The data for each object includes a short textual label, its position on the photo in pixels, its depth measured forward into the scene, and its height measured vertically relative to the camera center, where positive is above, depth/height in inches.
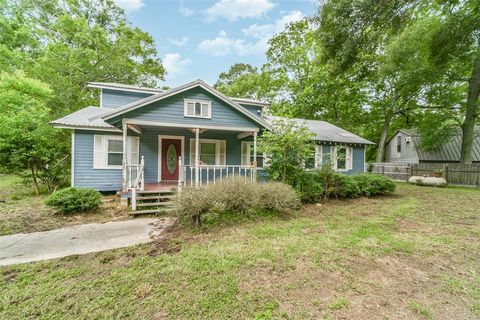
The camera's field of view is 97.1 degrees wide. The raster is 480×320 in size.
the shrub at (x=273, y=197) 254.5 -43.3
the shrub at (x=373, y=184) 385.7 -41.0
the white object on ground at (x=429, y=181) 554.6 -51.3
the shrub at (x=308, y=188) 327.6 -41.1
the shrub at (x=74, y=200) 246.6 -47.6
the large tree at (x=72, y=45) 610.5 +400.4
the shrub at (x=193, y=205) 218.4 -45.2
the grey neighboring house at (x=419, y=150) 802.7 +50.8
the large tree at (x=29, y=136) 351.3 +42.5
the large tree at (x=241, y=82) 1018.2 +406.5
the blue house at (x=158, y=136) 316.2 +47.4
